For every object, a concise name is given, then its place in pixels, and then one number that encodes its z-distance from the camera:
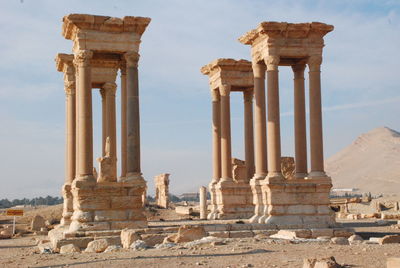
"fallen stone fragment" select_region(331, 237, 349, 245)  20.61
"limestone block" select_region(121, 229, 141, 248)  20.78
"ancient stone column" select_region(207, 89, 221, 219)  37.03
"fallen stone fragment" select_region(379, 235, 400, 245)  20.59
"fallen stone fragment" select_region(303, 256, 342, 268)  12.93
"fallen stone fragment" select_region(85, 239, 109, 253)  20.98
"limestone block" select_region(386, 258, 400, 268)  11.49
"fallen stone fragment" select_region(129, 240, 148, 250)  19.67
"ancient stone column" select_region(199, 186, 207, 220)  38.75
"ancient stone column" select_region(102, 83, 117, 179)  30.27
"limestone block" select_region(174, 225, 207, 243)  21.14
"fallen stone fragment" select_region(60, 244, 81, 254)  21.59
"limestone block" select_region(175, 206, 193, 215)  46.45
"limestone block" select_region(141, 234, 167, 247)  21.06
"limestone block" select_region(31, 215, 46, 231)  38.06
